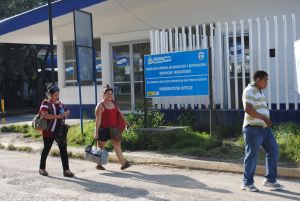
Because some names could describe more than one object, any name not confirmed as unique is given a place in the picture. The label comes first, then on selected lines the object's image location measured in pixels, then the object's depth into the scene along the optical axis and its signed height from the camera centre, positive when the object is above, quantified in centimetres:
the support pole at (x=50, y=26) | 1298 +172
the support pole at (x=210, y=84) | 1053 +2
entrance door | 1616 +46
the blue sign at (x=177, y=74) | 1096 +30
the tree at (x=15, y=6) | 2795 +513
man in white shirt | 670 -67
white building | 1205 +136
